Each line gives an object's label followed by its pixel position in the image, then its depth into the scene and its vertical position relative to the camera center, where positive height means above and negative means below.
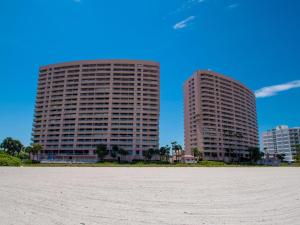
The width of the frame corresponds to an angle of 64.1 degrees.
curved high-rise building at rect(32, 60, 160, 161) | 133.25 +26.67
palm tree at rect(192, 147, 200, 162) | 132.09 +0.71
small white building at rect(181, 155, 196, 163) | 120.18 -2.09
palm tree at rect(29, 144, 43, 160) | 117.12 +3.16
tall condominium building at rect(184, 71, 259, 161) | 153.04 +25.33
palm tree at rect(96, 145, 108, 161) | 118.24 +1.78
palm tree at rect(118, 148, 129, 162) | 123.81 +1.37
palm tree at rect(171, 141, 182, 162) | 135.75 +4.34
